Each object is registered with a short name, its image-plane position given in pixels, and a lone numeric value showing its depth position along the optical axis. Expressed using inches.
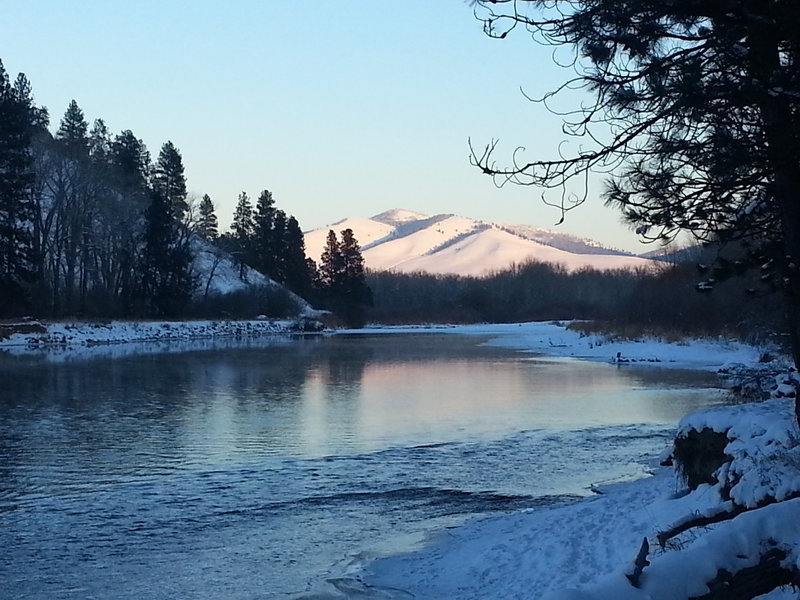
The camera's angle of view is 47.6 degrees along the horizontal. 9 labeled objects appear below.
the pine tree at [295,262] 3900.1
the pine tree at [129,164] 2906.0
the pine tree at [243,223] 4017.2
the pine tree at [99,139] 3330.5
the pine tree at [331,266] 4037.9
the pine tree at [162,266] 2485.2
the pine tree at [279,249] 3903.5
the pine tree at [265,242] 3900.1
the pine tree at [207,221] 3919.8
